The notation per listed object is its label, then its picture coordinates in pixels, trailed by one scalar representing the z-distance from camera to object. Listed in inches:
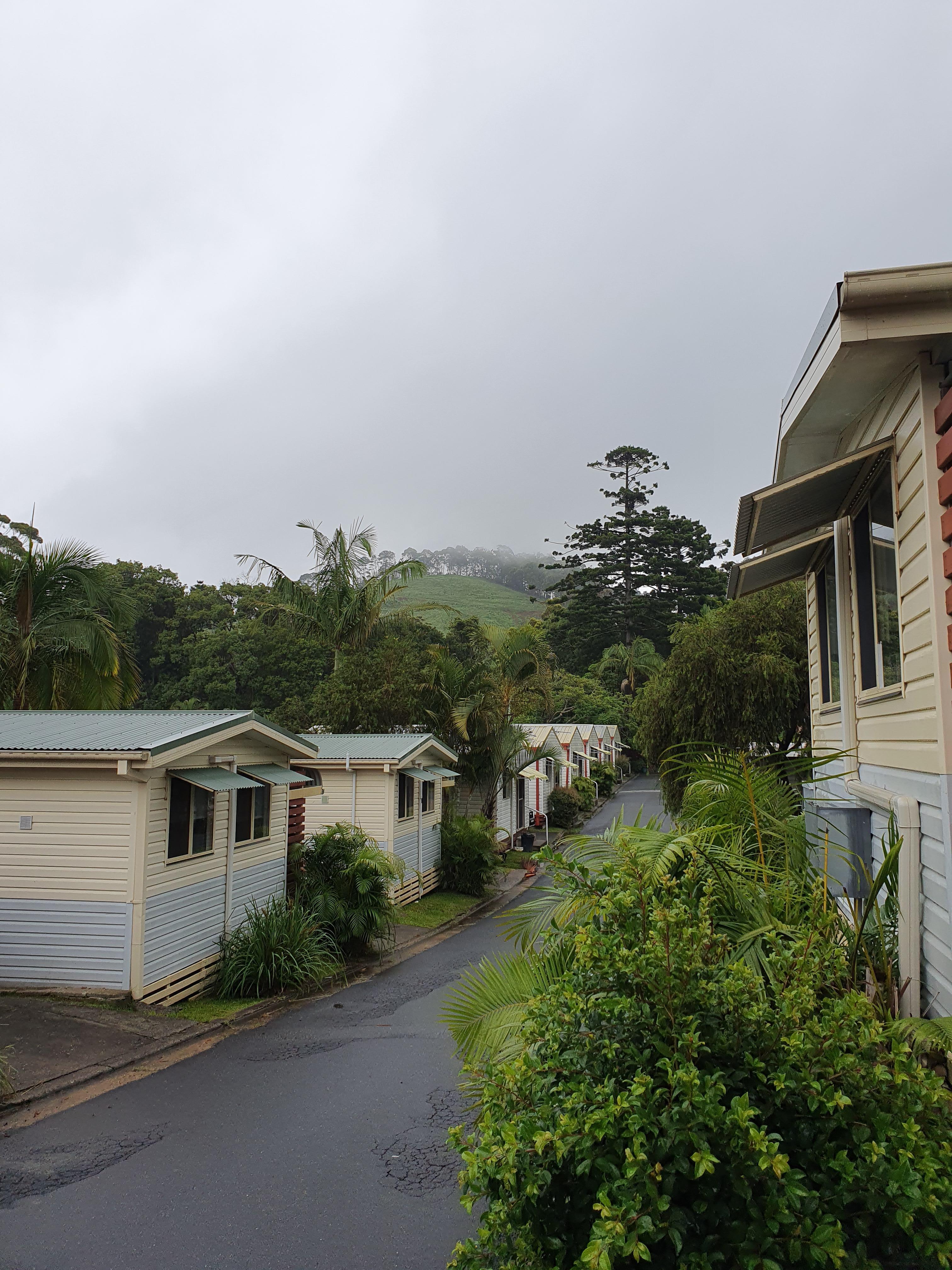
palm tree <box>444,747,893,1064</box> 170.1
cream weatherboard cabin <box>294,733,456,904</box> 729.0
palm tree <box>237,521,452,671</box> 986.7
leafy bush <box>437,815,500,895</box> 852.0
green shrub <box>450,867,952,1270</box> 117.9
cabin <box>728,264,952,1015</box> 164.4
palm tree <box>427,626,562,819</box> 964.6
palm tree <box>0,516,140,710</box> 639.1
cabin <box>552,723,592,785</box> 1631.4
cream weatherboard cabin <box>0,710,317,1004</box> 402.6
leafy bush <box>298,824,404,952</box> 559.5
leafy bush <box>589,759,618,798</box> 1943.9
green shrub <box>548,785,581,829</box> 1417.3
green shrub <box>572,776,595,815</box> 1590.8
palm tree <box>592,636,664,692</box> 2390.5
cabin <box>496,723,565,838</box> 1125.1
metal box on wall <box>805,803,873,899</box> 211.8
